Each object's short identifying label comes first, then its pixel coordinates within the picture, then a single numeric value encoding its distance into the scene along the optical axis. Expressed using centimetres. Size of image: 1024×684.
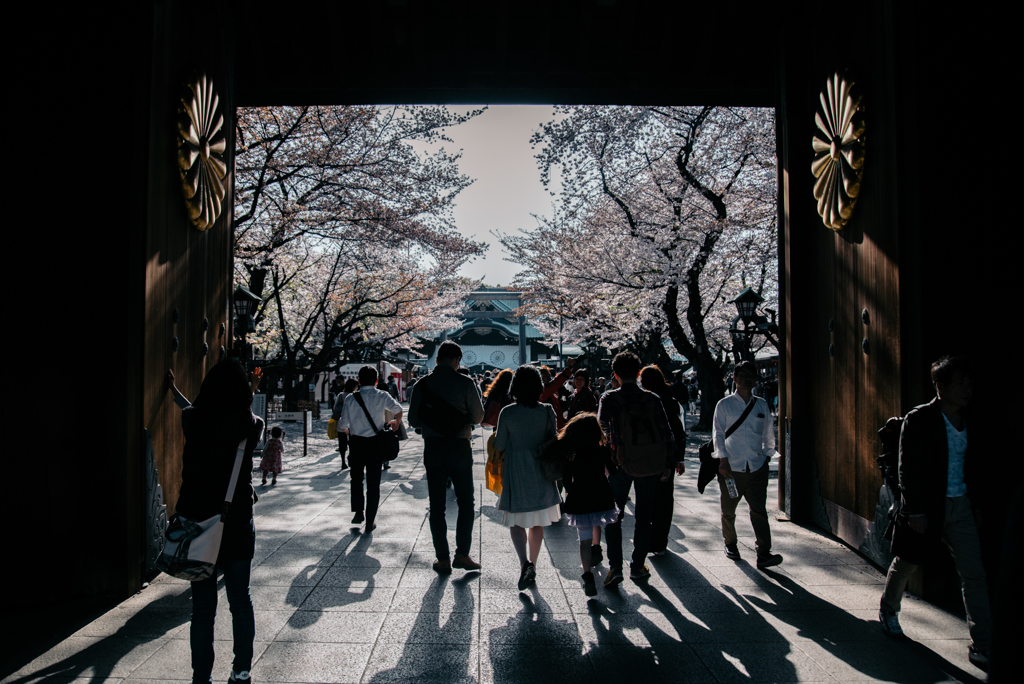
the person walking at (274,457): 949
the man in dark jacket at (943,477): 350
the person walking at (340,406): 1105
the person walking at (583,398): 724
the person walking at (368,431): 646
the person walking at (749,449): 517
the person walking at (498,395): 643
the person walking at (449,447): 509
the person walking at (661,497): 566
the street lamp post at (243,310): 1243
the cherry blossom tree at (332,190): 1343
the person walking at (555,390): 693
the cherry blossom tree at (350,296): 1938
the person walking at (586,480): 454
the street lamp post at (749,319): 1312
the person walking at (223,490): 297
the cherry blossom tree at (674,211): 1471
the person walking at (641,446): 487
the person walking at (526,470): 460
